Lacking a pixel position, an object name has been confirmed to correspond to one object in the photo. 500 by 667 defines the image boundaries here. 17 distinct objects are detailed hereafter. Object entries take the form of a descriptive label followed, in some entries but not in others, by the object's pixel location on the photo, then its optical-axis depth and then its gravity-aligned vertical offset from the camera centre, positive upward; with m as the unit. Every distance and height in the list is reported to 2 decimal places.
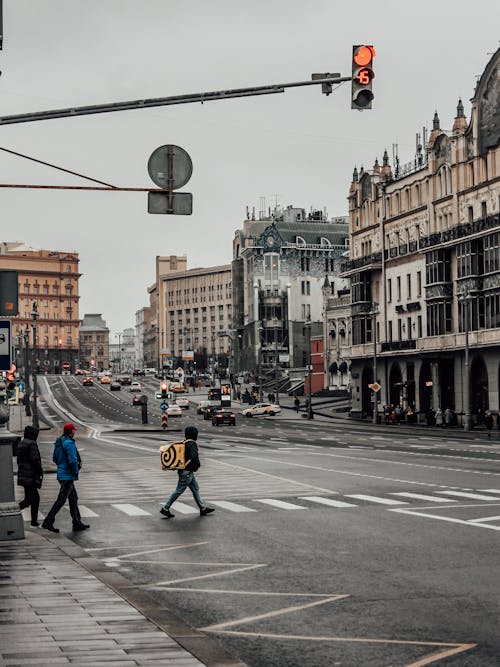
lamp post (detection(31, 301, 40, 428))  67.56 +5.12
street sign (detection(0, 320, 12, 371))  17.84 +0.77
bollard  17.20 -1.58
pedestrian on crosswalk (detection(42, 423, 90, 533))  20.48 -1.28
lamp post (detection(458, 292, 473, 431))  71.81 +0.84
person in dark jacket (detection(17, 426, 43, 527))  21.30 -1.39
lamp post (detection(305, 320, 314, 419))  100.44 -1.76
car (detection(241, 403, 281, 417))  108.31 -2.01
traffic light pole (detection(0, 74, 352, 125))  14.44 +3.65
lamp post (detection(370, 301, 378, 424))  88.38 +2.73
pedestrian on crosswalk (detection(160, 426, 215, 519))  22.11 -1.63
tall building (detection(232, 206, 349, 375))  179.50 +16.31
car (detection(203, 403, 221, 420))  104.32 -1.90
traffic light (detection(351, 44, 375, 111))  14.27 +3.75
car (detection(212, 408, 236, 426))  89.81 -2.22
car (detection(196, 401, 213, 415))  110.51 -1.56
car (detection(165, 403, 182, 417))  108.88 -1.96
